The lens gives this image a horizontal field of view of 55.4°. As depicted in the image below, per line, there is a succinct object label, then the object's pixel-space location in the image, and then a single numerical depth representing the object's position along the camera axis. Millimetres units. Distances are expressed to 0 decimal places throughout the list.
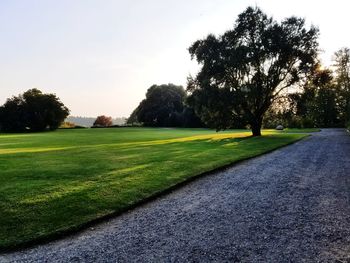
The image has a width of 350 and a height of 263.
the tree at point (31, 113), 76062
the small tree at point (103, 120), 111150
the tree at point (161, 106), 91438
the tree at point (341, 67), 61619
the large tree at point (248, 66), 37188
